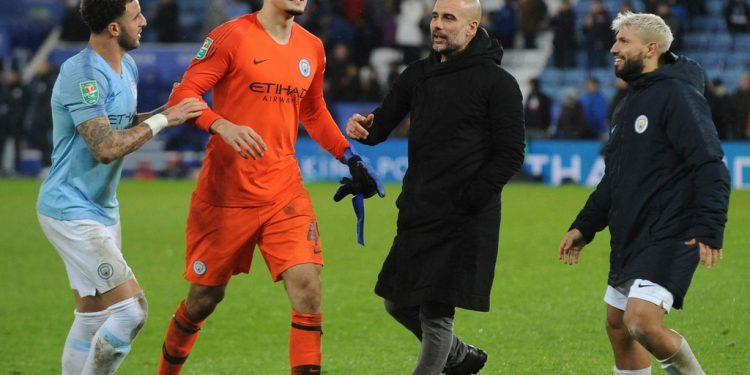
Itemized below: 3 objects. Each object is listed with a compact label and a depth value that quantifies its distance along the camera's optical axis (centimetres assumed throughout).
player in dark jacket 1162
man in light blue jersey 1245
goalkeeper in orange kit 1328
